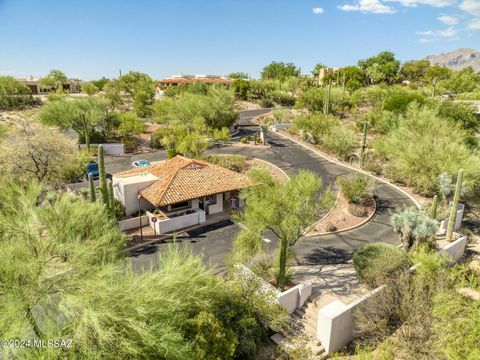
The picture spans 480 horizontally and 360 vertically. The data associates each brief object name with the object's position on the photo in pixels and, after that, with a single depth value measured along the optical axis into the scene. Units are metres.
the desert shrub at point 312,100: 69.62
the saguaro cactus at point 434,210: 23.08
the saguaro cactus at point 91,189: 22.11
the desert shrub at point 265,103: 92.77
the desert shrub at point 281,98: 94.88
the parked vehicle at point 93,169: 35.69
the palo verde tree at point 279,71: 130.88
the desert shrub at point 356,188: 28.12
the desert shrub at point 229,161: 38.22
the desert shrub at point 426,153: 28.33
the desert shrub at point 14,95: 76.31
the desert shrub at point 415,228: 19.73
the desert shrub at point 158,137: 49.01
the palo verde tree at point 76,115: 44.81
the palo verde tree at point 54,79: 105.49
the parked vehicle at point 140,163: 39.05
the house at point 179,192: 25.25
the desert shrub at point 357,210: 27.02
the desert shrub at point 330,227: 24.84
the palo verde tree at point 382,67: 106.94
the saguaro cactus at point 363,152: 38.44
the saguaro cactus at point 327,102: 63.19
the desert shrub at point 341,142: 43.21
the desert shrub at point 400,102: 49.53
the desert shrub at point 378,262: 16.77
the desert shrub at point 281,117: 65.00
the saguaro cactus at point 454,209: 22.05
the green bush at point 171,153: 40.50
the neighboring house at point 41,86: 107.50
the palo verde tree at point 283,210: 16.23
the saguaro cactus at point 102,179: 22.36
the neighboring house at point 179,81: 114.40
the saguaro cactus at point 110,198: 22.85
